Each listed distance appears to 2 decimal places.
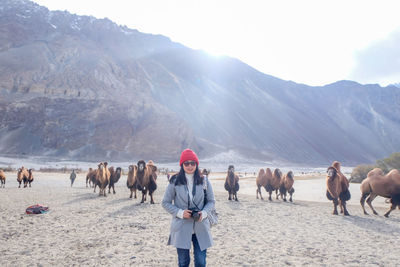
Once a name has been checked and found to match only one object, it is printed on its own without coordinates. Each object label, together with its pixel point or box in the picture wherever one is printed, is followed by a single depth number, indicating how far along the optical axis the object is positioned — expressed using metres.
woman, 3.92
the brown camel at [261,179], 18.09
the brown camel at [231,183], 16.38
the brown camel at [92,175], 21.54
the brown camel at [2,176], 22.48
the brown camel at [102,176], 16.69
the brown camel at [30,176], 22.98
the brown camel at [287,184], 16.56
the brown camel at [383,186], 11.09
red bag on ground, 10.20
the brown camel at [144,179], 14.24
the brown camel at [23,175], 22.52
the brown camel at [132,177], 16.05
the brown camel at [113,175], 19.14
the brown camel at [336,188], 11.29
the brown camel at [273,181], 17.51
